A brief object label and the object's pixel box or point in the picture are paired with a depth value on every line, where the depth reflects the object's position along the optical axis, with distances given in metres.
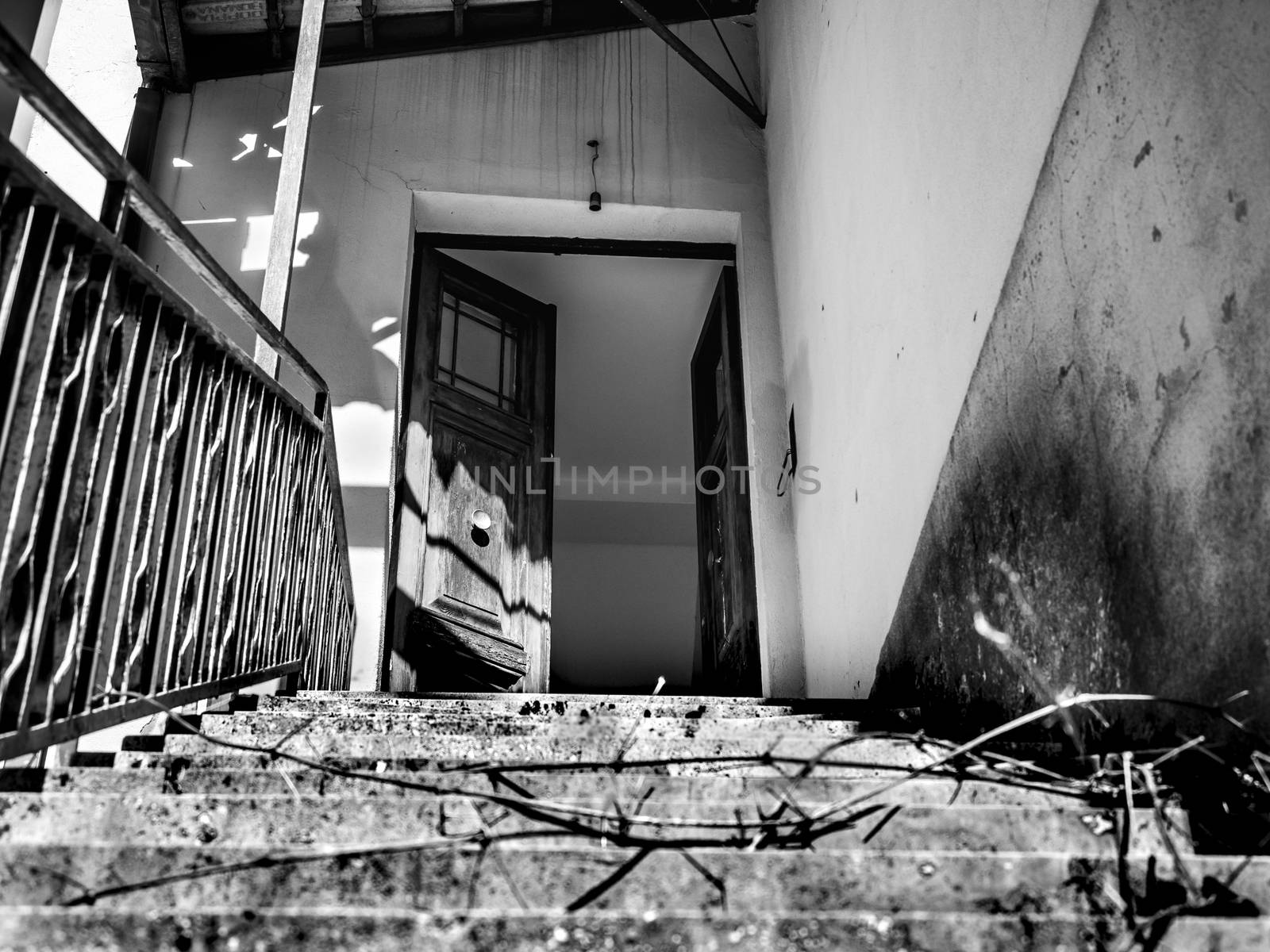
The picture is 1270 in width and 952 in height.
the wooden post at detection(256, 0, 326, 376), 3.22
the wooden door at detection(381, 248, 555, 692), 4.91
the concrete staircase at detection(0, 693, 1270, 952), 1.25
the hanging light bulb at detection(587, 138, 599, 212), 5.56
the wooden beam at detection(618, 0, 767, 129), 5.33
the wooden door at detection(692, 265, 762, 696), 5.27
